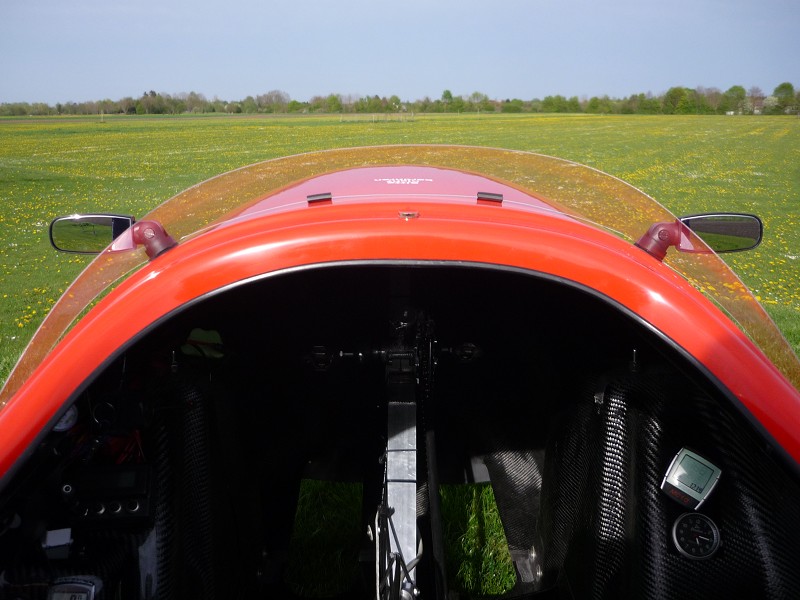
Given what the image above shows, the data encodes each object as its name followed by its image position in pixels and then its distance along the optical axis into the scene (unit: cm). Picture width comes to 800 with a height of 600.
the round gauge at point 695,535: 161
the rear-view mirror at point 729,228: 205
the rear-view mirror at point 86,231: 210
